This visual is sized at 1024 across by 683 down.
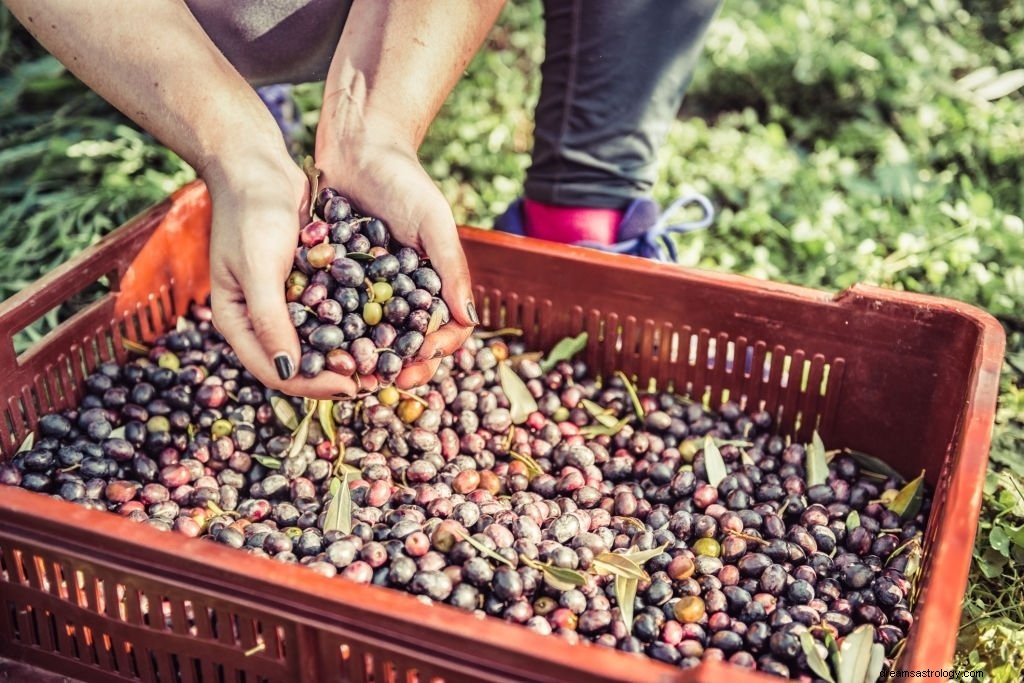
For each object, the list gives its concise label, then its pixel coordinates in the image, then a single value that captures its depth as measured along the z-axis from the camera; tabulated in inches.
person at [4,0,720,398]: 31.9
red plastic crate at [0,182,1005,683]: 26.1
